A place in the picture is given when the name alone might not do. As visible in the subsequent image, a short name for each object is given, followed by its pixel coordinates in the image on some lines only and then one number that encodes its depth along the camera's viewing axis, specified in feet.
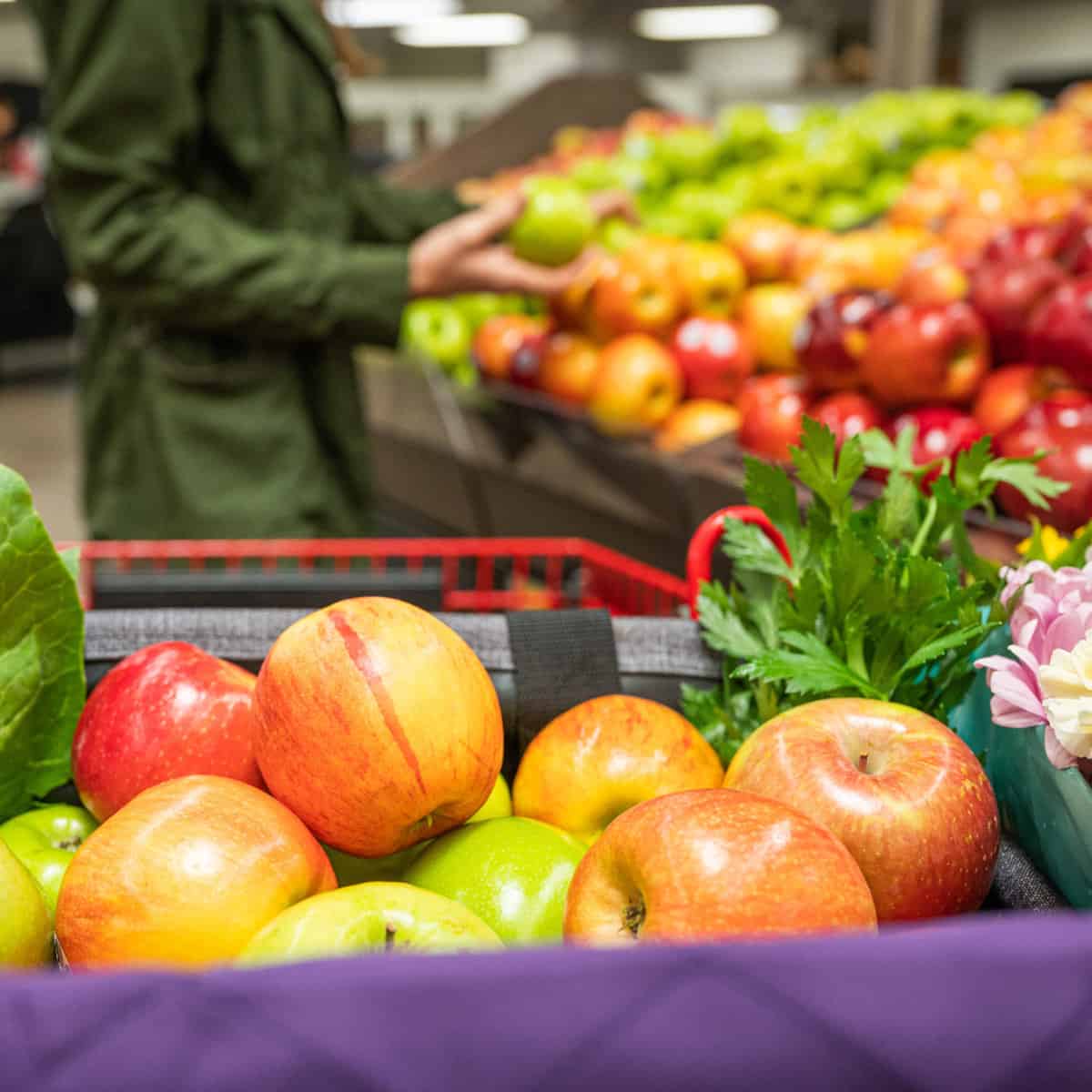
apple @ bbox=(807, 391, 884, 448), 6.22
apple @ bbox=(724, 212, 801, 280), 9.00
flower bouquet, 2.32
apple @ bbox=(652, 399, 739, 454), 7.58
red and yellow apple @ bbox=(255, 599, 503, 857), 2.43
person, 5.80
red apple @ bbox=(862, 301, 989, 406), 6.02
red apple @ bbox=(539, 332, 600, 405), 8.41
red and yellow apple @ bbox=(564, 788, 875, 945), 2.02
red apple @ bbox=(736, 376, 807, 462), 6.47
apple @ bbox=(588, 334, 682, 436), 7.85
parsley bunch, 2.90
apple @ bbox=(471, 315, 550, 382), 8.93
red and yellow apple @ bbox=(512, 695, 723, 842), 2.77
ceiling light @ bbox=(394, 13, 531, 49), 32.71
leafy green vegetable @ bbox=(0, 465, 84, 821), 2.71
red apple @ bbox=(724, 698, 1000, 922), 2.37
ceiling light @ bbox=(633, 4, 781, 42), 27.20
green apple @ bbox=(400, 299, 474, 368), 10.16
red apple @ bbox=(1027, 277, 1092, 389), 5.54
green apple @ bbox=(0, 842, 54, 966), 2.17
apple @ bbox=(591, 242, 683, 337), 8.30
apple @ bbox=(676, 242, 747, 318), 8.59
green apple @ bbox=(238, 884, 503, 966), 2.02
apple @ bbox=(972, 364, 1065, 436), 5.81
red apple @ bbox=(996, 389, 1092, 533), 4.75
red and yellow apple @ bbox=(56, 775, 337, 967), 2.18
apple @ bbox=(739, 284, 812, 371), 7.91
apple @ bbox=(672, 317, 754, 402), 7.97
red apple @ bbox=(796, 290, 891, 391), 6.46
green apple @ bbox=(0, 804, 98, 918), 2.62
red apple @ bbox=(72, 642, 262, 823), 2.78
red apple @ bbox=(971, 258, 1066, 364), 6.15
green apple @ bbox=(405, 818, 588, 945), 2.42
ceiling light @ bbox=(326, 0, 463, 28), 27.17
